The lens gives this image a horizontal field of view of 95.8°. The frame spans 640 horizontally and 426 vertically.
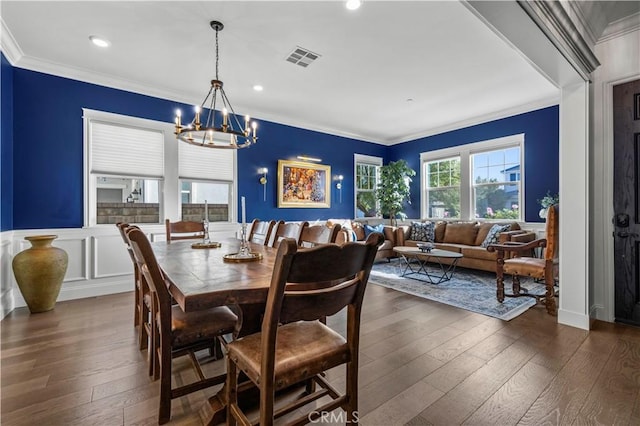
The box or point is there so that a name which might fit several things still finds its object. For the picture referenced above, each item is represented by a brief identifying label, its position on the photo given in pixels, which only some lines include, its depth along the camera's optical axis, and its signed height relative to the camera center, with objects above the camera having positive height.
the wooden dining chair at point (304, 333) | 0.96 -0.55
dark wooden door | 2.60 +0.11
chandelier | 2.57 +0.86
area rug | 3.13 -1.03
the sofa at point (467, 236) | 4.54 -0.43
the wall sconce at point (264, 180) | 5.12 +0.59
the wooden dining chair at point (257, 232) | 3.34 -0.22
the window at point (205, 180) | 4.43 +0.54
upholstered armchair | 2.97 -0.56
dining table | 1.13 -0.30
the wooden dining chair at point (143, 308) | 2.01 -0.73
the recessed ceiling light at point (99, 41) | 2.88 +1.75
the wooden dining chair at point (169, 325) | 1.32 -0.60
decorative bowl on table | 4.41 -0.55
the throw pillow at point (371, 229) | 5.93 -0.33
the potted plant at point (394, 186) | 6.37 +0.59
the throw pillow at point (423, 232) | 5.75 -0.39
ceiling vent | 3.11 +1.75
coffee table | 4.23 -0.98
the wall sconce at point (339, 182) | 6.26 +0.67
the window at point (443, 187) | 6.05 +0.54
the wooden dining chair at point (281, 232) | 2.44 -0.16
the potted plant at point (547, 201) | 4.34 +0.16
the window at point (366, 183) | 6.75 +0.70
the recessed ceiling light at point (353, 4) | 2.34 +1.72
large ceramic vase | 2.96 -0.59
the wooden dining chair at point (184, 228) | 3.16 -0.16
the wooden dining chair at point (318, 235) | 1.89 -0.15
